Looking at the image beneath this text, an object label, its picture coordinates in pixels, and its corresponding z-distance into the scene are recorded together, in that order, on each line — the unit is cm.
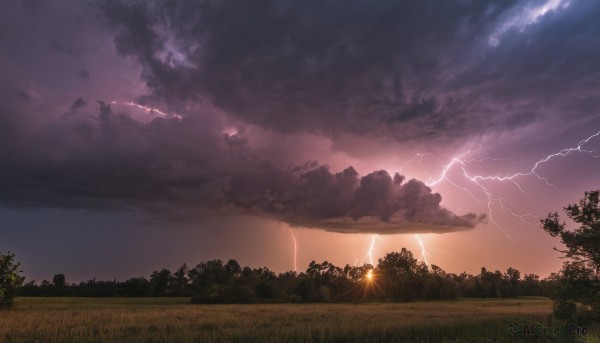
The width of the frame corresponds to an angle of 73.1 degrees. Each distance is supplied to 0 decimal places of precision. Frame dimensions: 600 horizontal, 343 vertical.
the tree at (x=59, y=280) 12865
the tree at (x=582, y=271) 2550
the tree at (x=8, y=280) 4512
